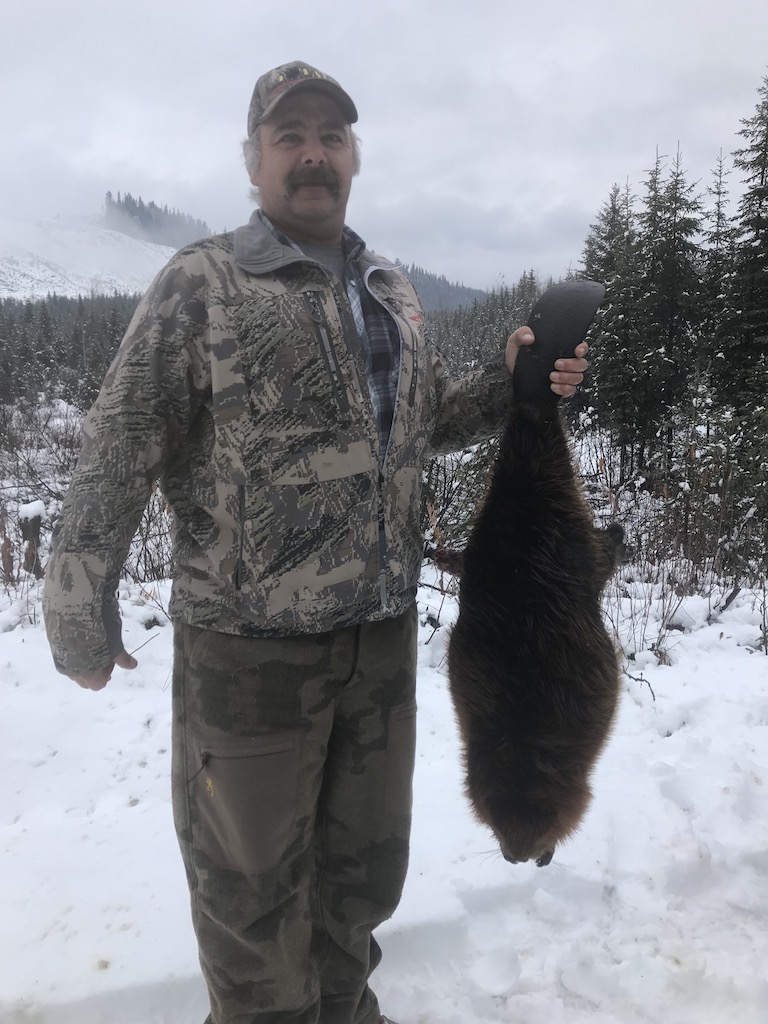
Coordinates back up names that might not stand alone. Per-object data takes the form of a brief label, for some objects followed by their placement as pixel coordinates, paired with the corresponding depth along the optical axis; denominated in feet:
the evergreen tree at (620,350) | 63.80
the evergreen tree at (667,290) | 69.46
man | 4.29
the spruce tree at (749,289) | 62.75
